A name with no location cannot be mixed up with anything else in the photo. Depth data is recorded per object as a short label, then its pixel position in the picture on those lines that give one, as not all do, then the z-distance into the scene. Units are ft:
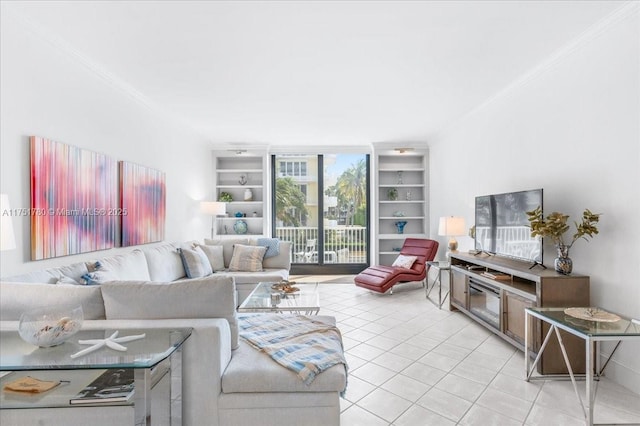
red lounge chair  16.21
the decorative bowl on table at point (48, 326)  4.78
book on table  4.47
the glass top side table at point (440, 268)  14.30
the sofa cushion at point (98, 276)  8.32
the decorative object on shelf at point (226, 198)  21.27
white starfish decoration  4.59
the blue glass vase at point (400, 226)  21.36
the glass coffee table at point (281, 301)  9.68
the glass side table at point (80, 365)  4.25
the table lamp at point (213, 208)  18.54
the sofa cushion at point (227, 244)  16.52
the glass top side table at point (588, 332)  6.01
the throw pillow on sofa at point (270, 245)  16.60
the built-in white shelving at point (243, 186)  21.31
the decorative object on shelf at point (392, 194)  21.35
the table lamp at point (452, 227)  14.67
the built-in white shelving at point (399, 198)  21.27
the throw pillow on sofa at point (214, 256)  15.79
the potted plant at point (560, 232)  8.39
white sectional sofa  5.49
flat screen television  9.85
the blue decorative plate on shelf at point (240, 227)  21.35
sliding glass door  22.41
